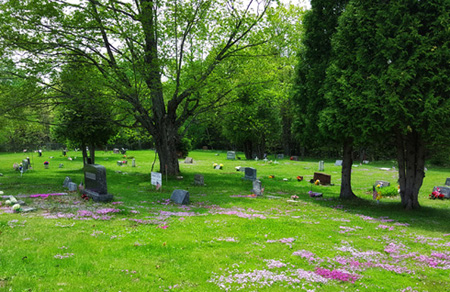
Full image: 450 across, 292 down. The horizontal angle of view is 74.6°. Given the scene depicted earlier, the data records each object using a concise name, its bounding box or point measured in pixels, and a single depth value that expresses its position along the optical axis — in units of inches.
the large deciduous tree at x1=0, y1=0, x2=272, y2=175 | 626.8
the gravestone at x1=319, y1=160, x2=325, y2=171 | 1301.7
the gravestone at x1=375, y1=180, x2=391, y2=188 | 837.6
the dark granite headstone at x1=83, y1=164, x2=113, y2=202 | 494.0
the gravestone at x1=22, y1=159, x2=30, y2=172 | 1021.8
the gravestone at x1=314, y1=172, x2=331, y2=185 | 919.6
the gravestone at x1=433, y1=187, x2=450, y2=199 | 709.6
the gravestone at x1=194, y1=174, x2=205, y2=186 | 810.2
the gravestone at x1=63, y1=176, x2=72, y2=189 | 656.9
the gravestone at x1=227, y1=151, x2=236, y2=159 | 1797.5
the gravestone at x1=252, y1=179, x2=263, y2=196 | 685.3
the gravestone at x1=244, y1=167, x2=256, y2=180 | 918.4
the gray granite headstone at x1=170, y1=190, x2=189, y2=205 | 545.0
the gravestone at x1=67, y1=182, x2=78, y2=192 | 599.0
